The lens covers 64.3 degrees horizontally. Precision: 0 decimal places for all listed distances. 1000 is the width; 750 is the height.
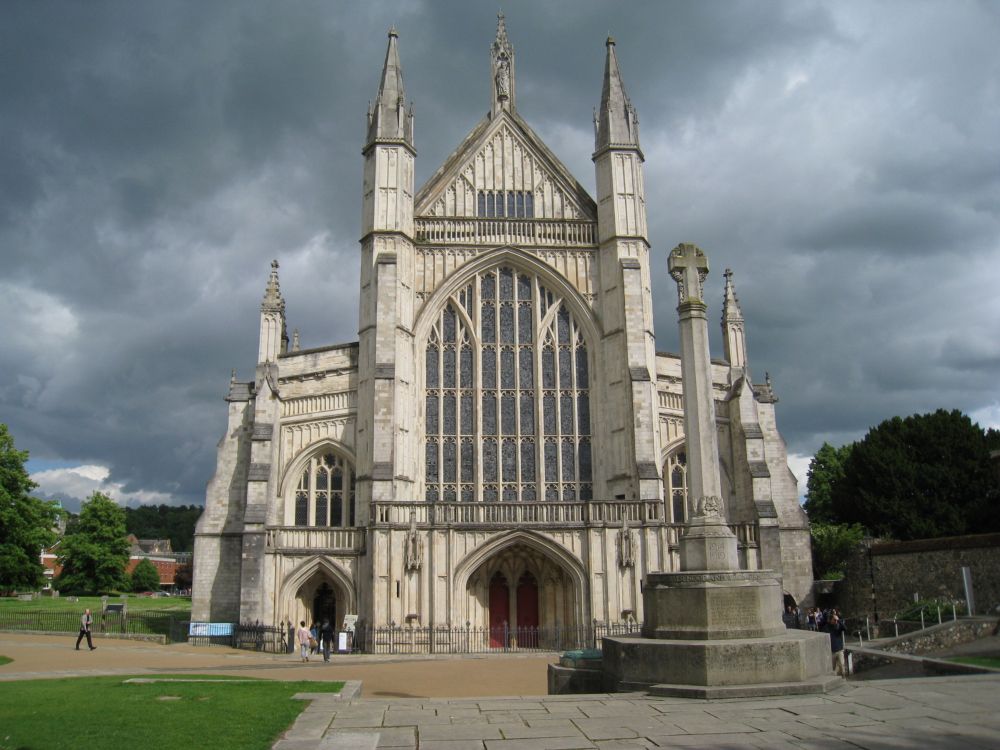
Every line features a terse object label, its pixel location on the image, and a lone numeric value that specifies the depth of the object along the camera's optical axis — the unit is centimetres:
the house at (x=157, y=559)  9062
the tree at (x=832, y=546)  3216
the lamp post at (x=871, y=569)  2902
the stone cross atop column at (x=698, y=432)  1235
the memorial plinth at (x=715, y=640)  1019
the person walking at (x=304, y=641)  2281
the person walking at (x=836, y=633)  1780
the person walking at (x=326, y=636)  2247
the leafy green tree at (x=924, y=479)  3453
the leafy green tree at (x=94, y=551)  5834
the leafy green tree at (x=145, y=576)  7714
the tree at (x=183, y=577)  8620
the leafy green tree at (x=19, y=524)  3762
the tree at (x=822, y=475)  4972
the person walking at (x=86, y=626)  2459
